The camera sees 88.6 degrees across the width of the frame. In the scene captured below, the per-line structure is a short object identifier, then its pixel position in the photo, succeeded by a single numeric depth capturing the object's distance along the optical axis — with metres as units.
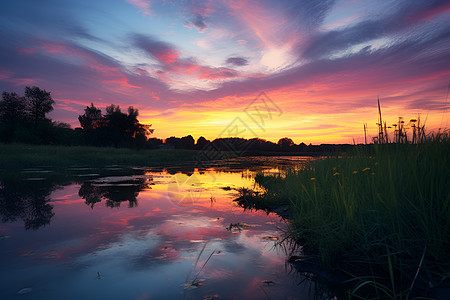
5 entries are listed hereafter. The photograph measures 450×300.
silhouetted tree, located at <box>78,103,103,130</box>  96.88
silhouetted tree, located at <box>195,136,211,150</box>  85.14
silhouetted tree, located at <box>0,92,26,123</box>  51.02
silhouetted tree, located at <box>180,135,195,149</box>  87.62
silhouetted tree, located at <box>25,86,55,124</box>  53.41
